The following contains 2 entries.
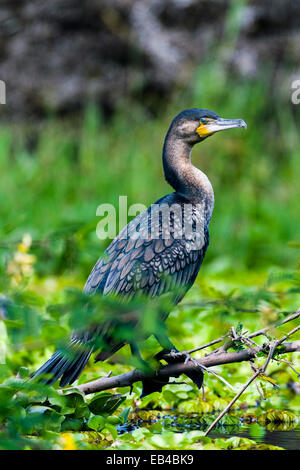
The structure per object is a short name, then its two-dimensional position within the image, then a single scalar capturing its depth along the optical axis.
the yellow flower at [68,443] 4.29
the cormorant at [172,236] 5.05
